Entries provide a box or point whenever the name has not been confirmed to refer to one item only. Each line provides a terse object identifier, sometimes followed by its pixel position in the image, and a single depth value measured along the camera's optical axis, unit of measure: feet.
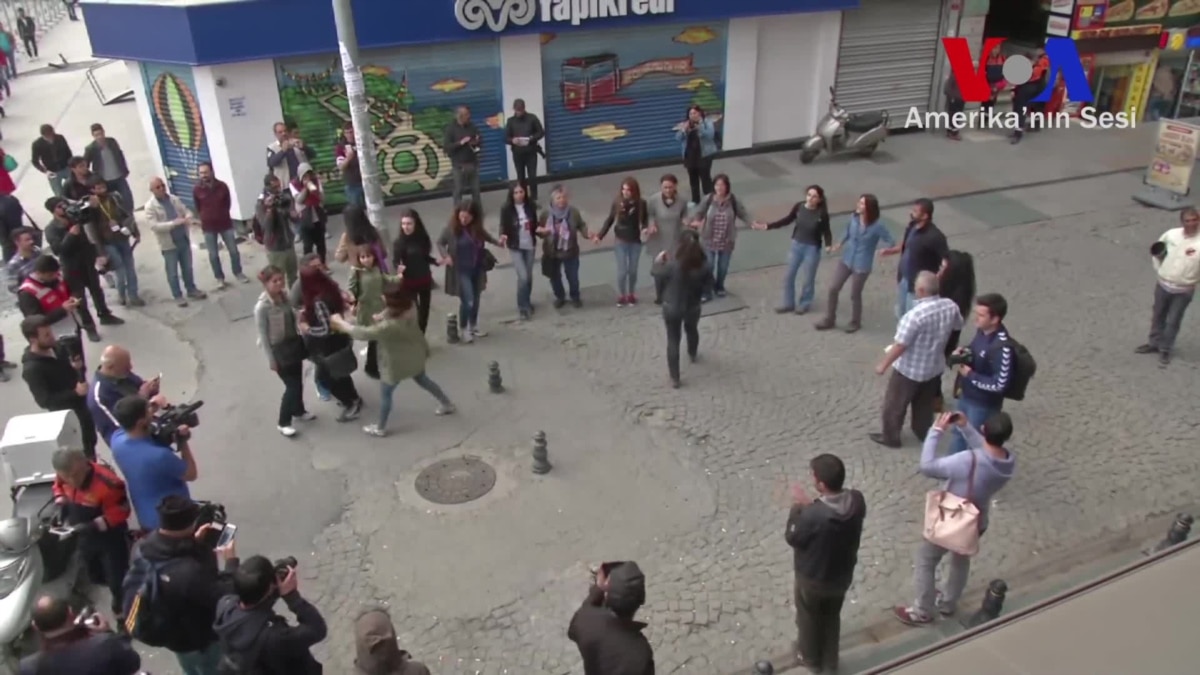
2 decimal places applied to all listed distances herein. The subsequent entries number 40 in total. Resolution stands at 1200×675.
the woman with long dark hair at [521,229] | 35.76
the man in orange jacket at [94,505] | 20.22
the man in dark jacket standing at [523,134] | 46.99
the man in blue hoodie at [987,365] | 24.48
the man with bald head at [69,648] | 15.40
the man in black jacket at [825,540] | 18.21
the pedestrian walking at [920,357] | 26.35
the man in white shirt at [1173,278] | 31.81
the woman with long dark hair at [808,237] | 35.60
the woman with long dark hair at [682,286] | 31.01
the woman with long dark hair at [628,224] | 36.63
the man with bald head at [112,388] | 23.24
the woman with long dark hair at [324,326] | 28.96
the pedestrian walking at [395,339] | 27.84
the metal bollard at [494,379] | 32.35
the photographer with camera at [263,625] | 15.24
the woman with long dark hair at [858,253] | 33.73
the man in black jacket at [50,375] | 25.05
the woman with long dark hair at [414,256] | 32.94
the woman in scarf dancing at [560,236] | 36.37
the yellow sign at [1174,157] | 47.14
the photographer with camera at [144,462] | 20.61
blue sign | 43.14
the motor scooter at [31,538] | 19.24
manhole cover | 27.37
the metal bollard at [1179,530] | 24.20
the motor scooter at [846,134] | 55.98
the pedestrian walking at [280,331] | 27.89
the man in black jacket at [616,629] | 15.33
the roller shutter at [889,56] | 57.88
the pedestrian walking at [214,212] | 38.32
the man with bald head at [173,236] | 37.19
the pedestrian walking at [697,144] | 47.34
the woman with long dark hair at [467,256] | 33.88
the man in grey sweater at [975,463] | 19.81
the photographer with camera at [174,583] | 16.76
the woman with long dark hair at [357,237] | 32.65
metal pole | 32.12
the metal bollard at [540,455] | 27.91
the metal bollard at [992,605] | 21.86
